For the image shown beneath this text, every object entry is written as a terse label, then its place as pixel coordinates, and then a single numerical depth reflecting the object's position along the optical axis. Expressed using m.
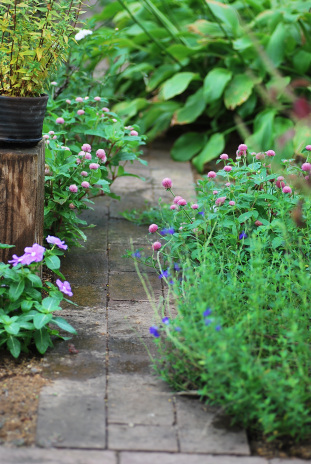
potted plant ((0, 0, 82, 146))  6.02
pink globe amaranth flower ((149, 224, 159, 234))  6.68
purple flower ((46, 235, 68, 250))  5.86
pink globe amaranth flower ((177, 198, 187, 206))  6.82
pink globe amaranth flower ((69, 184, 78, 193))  7.03
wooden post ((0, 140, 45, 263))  6.04
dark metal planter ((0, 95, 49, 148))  6.00
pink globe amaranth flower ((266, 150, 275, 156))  7.13
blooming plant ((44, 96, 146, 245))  7.18
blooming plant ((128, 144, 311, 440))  4.52
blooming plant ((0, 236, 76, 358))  5.41
